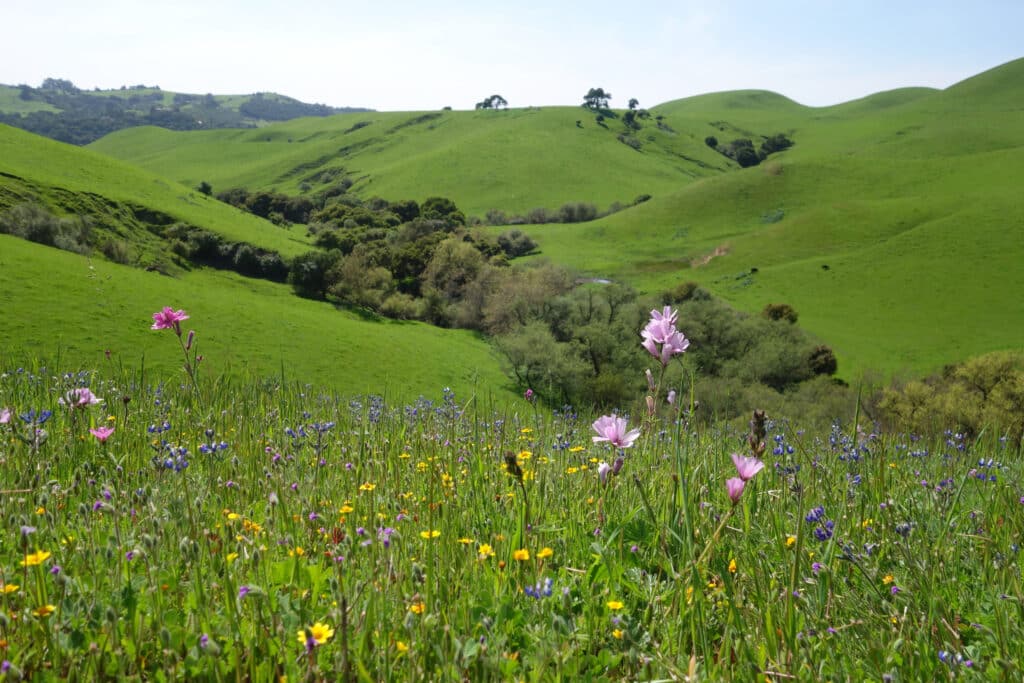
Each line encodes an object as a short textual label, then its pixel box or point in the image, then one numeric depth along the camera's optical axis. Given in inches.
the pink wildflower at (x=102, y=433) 120.0
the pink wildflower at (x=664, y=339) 100.3
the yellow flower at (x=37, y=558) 84.0
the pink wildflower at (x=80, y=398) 140.7
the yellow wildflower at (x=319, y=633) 69.7
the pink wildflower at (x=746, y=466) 78.3
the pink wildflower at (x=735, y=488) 78.7
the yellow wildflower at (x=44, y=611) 76.6
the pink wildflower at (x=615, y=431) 113.1
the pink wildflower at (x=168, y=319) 120.8
